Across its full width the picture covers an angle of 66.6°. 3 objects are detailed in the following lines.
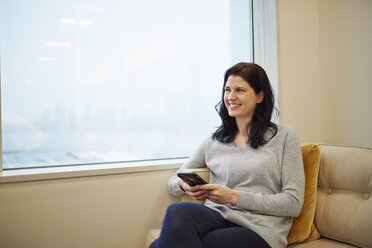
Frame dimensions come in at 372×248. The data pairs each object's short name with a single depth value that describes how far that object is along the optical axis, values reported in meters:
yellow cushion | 1.31
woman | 1.12
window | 1.57
